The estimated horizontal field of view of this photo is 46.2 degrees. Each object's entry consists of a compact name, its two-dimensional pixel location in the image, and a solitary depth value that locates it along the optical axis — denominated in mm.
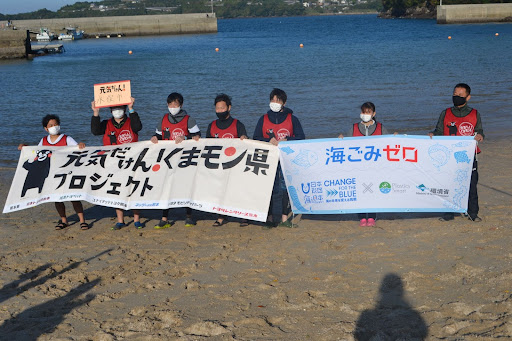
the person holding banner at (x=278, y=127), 7746
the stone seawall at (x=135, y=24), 96812
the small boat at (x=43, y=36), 80812
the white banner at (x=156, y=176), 7609
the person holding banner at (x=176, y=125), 8055
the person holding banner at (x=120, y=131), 8195
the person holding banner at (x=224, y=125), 7852
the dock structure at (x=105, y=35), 96812
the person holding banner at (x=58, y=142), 8234
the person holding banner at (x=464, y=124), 7598
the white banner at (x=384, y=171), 7504
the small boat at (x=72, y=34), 89944
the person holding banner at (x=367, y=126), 7551
